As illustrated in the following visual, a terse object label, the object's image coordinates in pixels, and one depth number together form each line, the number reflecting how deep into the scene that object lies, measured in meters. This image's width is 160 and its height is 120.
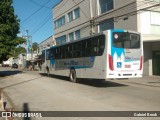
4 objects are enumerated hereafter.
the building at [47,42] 29.19
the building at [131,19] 13.89
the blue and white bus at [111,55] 8.54
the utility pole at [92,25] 14.44
